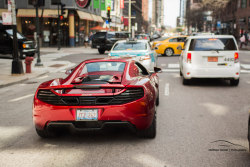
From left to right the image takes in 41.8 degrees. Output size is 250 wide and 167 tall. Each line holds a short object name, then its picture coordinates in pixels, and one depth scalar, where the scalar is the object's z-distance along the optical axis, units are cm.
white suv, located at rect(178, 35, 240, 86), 1087
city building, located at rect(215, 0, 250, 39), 5553
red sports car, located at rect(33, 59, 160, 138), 474
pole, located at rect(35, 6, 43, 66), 1762
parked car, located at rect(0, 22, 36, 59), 2198
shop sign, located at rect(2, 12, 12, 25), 1340
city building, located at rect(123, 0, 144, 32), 9256
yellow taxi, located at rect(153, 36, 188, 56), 2580
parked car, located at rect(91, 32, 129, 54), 2912
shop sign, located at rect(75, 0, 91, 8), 3862
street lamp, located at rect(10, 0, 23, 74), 1393
